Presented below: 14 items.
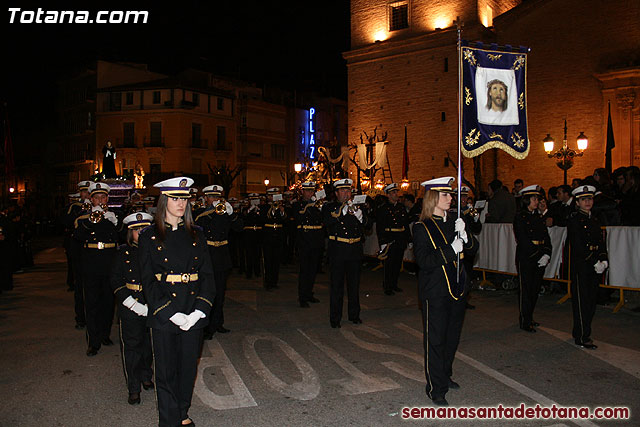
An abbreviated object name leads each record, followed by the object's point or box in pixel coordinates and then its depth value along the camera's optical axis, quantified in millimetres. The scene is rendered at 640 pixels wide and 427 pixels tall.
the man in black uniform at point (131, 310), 5641
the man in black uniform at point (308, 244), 11039
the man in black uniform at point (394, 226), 12977
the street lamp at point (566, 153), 20462
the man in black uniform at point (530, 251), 8477
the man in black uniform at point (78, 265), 8398
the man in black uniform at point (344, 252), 9078
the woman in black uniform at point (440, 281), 5500
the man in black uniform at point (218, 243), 8438
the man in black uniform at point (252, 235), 15617
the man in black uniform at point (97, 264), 7445
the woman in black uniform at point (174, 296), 4551
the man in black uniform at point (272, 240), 13453
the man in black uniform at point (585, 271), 7449
